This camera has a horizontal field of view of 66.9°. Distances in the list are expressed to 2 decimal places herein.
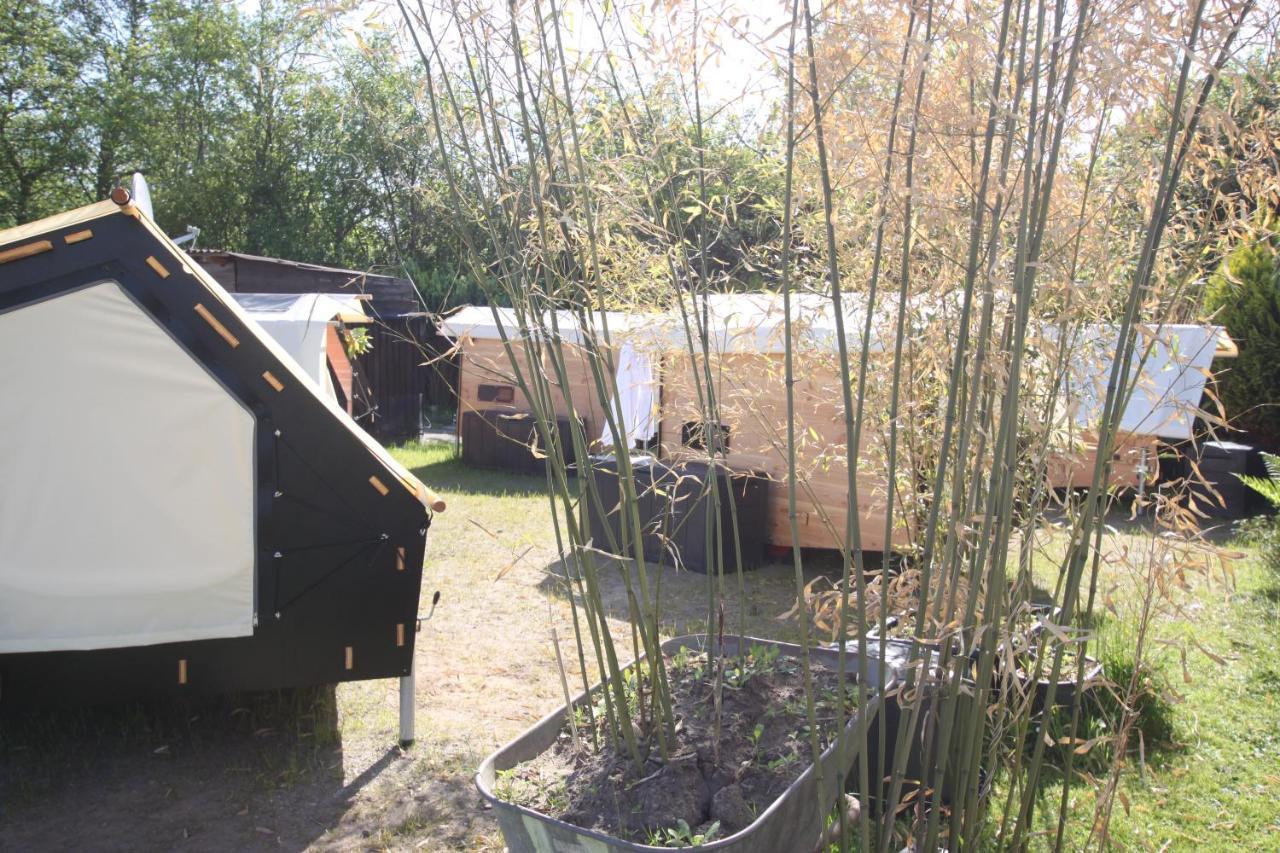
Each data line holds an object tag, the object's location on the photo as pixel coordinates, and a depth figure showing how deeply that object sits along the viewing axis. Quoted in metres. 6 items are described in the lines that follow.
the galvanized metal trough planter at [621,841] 2.14
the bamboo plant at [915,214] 1.85
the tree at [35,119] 25.19
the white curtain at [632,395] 9.69
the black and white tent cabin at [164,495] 3.71
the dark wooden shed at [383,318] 14.91
